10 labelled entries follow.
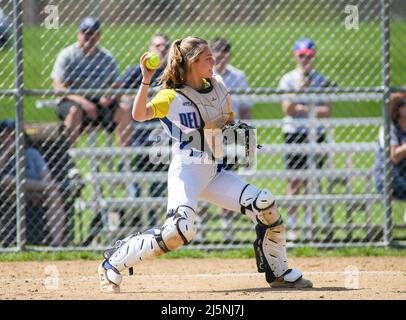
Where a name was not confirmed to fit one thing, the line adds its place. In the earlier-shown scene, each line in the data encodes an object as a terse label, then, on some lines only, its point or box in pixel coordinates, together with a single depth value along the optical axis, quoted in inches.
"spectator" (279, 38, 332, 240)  717.3
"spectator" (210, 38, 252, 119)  730.2
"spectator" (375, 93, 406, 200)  701.3
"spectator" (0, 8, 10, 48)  666.8
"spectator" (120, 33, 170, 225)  697.6
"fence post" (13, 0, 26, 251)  641.6
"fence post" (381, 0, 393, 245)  652.1
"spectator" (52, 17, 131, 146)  695.7
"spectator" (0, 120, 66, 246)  676.7
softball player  465.4
